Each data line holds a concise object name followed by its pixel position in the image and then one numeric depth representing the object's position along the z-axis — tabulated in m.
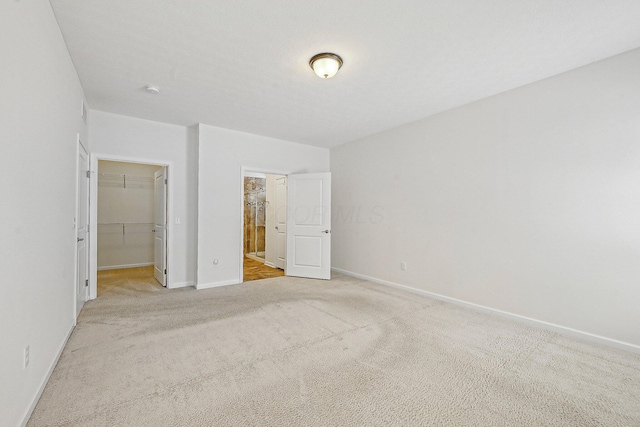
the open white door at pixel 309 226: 5.36
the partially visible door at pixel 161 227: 4.60
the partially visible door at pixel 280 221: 6.22
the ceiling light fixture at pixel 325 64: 2.58
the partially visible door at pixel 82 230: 3.19
